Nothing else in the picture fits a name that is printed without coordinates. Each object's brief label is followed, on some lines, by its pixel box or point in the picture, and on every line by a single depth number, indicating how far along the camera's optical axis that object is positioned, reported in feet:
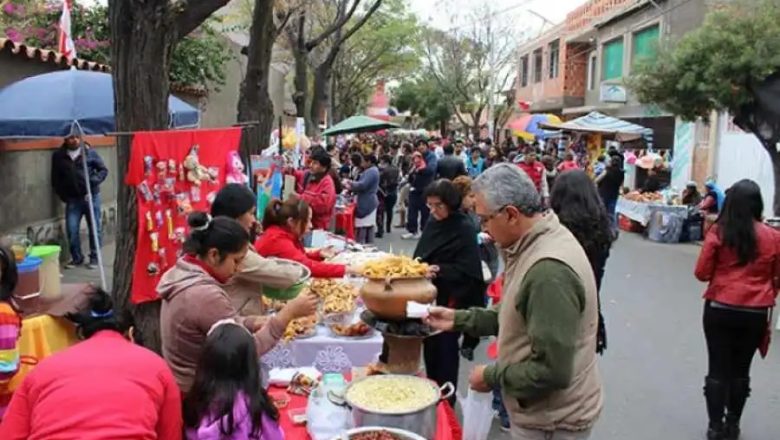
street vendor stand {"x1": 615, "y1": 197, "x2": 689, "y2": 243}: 47.85
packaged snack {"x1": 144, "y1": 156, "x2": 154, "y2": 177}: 18.03
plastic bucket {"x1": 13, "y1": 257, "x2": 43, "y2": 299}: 17.72
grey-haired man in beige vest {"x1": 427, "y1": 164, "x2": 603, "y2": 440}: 8.02
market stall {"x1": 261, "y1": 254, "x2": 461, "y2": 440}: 10.27
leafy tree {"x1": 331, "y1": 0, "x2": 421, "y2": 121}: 104.32
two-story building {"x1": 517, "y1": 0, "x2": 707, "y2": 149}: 74.84
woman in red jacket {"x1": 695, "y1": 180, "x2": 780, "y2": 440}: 15.30
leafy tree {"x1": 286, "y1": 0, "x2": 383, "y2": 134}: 57.77
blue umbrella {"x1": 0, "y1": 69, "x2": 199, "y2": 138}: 20.99
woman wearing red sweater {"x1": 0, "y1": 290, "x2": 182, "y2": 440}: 7.67
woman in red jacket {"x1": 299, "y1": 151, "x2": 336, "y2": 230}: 29.73
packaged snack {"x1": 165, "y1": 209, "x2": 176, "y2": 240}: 18.88
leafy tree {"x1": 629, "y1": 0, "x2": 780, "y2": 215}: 38.27
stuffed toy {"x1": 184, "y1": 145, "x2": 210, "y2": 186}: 19.47
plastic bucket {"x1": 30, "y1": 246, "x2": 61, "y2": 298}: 18.75
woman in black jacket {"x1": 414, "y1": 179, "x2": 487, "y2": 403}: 16.98
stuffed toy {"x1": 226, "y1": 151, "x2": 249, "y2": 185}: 21.61
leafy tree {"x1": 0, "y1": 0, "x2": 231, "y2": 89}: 43.27
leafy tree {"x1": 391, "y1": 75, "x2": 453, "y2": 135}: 175.52
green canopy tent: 56.24
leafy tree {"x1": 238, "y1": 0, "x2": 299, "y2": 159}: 34.30
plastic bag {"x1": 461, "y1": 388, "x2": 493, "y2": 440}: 11.37
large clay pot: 12.00
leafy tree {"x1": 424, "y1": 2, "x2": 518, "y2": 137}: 132.98
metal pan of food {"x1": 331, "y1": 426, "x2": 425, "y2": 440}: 9.51
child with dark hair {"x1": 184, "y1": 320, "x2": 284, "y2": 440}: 8.86
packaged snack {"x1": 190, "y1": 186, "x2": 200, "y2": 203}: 19.84
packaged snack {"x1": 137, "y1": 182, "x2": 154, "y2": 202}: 18.02
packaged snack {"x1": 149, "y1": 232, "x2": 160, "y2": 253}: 18.34
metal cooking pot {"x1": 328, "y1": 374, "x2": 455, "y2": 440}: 9.88
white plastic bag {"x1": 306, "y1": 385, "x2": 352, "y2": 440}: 10.69
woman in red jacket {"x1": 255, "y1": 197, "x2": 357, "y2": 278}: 16.75
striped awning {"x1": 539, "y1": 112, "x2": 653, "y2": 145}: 66.64
